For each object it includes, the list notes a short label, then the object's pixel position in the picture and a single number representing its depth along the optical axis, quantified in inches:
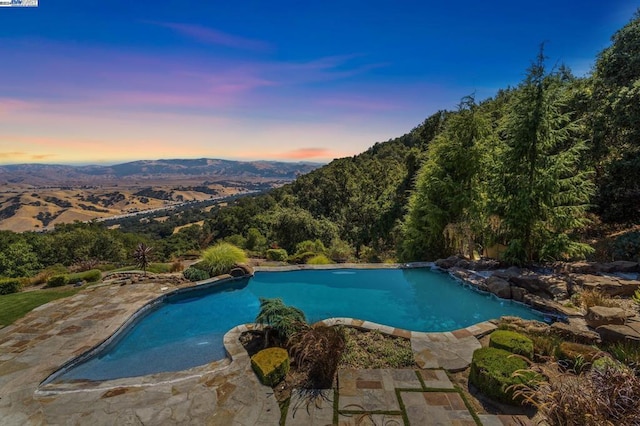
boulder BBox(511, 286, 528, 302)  355.9
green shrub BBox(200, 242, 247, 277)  479.2
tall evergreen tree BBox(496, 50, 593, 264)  385.1
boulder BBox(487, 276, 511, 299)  364.5
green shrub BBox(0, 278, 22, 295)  427.5
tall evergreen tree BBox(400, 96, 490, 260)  493.0
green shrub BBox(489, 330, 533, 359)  215.5
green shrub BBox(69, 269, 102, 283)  458.0
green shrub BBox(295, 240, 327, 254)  699.3
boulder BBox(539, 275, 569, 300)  335.0
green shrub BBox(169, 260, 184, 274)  532.4
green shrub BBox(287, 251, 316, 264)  600.9
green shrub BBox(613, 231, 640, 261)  387.9
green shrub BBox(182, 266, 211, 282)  454.6
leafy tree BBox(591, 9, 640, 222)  430.3
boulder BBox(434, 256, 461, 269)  486.3
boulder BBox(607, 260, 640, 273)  358.6
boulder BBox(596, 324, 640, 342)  226.2
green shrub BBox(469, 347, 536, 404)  180.2
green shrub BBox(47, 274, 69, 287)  441.1
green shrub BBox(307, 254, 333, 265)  552.0
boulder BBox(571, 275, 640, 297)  313.0
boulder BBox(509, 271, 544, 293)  358.3
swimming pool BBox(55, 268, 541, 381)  268.5
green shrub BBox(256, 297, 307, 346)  252.8
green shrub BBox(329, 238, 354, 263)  648.3
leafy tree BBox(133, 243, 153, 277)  473.7
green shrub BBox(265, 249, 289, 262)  631.0
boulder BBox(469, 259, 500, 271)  443.5
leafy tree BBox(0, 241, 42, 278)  836.0
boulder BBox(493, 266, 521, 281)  384.8
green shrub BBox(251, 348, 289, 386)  209.9
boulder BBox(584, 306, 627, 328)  253.3
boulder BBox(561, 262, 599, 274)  366.6
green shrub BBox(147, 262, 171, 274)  531.5
